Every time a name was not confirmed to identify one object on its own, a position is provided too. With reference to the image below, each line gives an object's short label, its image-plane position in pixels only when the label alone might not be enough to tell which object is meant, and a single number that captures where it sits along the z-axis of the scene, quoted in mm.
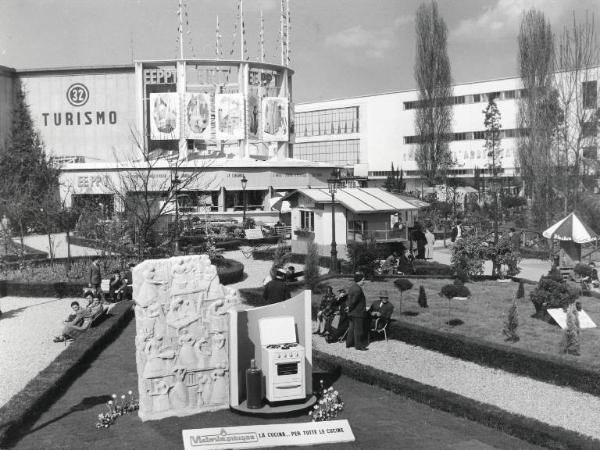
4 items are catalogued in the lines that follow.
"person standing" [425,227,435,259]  32125
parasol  26156
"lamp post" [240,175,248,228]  45438
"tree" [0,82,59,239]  38375
